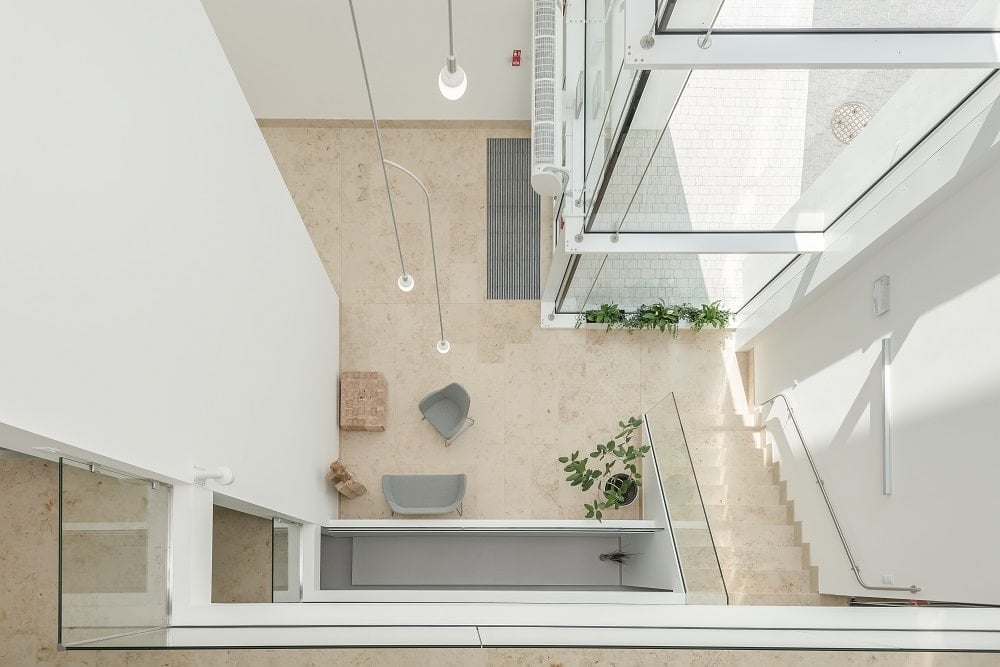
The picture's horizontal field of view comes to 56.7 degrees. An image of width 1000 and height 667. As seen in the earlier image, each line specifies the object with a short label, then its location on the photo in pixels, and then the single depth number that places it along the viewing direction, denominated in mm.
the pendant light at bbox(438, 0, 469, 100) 3508
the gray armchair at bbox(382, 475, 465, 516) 8977
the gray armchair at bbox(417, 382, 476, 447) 9094
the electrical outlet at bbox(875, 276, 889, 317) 6207
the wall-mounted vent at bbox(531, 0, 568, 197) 5879
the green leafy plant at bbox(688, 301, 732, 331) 9031
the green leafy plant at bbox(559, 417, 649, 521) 8375
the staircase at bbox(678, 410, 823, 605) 7430
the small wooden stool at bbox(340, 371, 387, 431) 8773
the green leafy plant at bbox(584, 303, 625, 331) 8922
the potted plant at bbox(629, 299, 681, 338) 8953
